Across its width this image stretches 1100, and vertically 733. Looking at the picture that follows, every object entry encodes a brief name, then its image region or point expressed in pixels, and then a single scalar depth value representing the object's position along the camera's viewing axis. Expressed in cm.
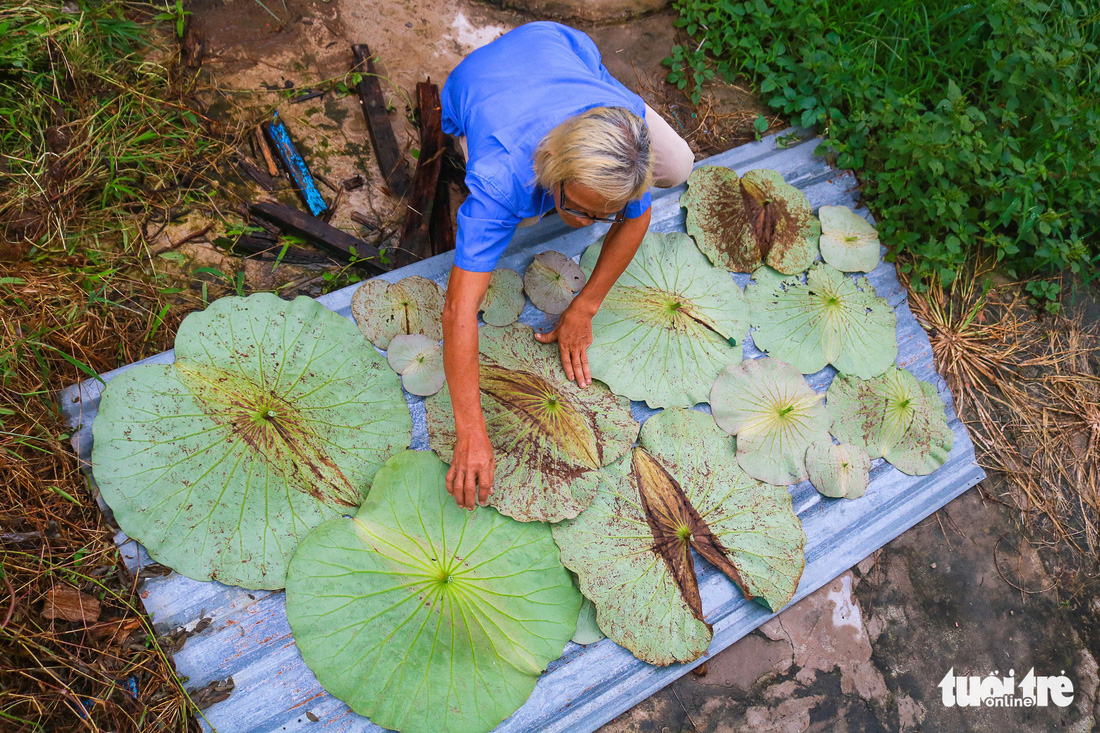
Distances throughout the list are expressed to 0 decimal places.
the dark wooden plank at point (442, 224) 290
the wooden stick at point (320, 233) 278
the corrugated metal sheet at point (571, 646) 211
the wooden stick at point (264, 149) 291
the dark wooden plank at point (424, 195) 287
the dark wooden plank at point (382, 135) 300
